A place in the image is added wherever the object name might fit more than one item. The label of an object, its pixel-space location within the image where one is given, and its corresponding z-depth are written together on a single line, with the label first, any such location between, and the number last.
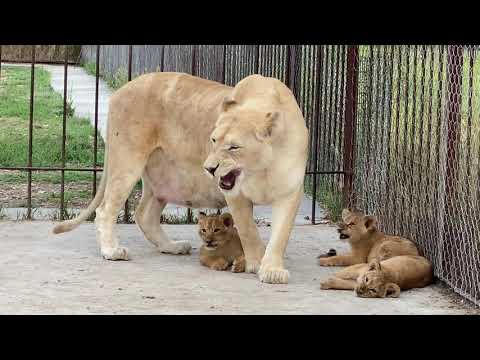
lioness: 11.77
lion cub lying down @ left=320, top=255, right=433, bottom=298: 11.35
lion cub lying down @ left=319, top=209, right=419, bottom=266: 12.93
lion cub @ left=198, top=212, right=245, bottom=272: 12.66
